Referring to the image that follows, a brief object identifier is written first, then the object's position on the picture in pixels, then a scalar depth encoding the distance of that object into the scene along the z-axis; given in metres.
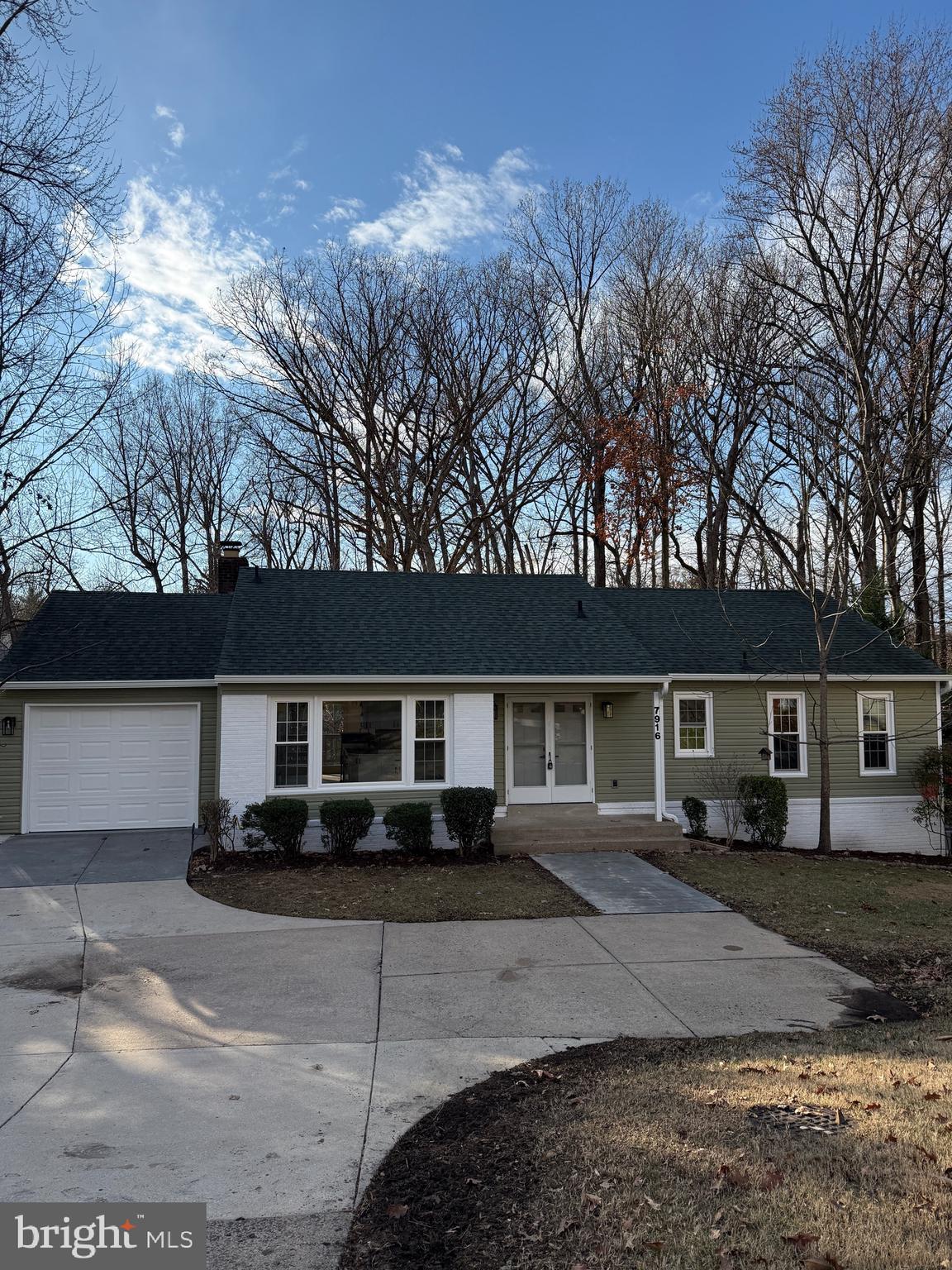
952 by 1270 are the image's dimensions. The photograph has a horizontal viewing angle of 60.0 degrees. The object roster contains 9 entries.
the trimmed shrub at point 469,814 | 12.66
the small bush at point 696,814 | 15.19
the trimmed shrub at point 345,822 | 12.40
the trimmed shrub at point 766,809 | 14.96
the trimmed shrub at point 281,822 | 12.07
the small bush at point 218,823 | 12.05
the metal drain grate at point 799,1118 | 4.10
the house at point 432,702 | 13.62
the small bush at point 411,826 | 12.59
